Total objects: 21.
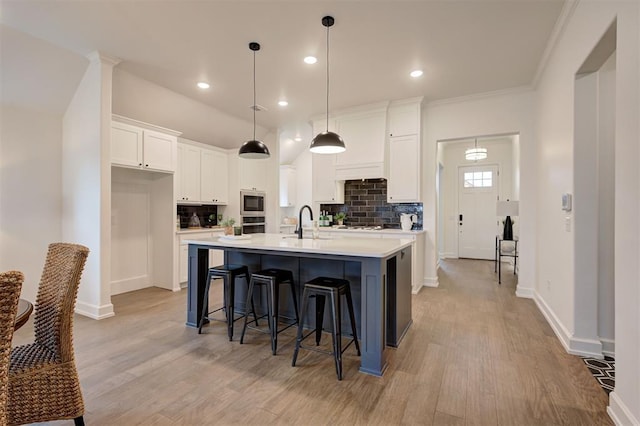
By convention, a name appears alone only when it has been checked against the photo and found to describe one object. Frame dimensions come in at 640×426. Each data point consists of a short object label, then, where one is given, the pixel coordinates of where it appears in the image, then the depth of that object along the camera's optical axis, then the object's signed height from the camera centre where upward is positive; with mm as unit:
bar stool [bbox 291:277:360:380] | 2227 -687
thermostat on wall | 2664 +87
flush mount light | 6272 +1186
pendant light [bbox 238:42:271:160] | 3299 +661
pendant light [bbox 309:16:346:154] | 3004 +679
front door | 7383 +44
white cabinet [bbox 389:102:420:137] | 4734 +1445
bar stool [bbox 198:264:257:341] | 2893 -723
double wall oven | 5766 +10
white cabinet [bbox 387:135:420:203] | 4770 +656
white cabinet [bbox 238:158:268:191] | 5809 +737
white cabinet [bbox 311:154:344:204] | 5418 +531
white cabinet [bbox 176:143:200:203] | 4910 +612
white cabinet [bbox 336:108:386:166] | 4949 +1245
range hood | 4957 +673
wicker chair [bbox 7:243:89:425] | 1419 -725
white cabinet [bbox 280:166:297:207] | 8156 +688
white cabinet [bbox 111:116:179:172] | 3928 +871
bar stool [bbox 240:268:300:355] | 2602 -647
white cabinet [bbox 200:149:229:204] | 5297 +607
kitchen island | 2268 -539
